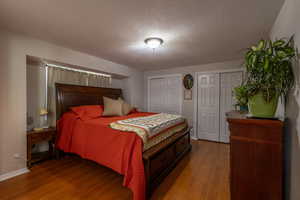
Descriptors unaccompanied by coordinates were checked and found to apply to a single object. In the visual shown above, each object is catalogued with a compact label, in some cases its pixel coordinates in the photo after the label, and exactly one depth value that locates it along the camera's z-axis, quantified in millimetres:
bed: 1640
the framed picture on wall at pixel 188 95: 4248
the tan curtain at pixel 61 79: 2844
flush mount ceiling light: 2266
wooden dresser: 1108
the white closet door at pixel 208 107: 3881
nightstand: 2250
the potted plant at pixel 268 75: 1122
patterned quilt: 1767
